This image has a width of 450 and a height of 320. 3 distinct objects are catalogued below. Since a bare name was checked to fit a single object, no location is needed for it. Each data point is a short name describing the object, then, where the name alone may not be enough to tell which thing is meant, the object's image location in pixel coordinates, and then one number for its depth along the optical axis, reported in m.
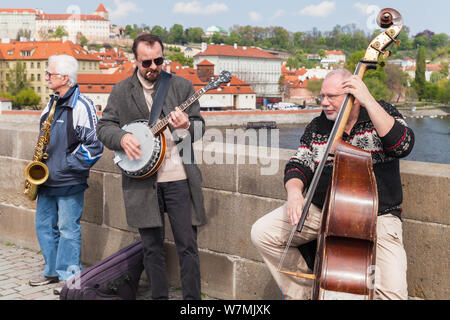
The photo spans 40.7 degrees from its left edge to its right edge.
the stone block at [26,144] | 5.52
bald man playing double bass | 2.65
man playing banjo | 3.52
